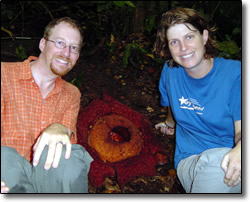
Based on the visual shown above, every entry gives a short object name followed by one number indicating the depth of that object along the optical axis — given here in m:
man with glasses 1.39
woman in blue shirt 1.66
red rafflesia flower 2.09
